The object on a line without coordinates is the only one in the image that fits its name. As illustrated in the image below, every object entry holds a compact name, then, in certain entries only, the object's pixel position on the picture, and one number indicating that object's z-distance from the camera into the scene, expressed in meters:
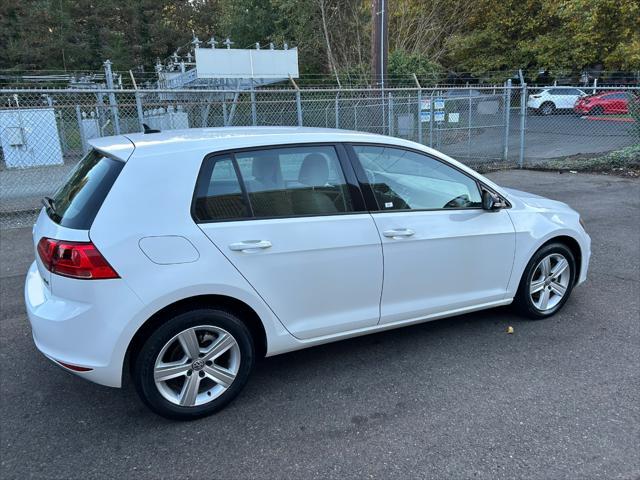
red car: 16.00
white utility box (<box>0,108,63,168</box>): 10.66
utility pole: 12.82
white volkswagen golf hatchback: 2.65
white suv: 20.64
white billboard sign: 13.78
